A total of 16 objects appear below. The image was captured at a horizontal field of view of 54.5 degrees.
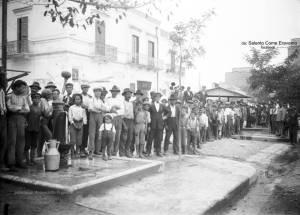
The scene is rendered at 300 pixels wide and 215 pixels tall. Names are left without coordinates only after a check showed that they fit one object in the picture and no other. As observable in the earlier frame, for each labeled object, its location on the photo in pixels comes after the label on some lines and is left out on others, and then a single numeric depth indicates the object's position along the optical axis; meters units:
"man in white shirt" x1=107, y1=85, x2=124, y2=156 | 7.90
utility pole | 7.33
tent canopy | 19.14
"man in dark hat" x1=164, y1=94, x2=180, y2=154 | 9.69
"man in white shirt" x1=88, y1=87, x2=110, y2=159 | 7.49
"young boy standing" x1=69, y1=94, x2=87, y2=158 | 7.12
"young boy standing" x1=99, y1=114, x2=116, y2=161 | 7.47
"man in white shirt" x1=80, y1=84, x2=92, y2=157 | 7.68
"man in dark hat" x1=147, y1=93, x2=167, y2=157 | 9.13
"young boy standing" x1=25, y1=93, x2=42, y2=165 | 6.21
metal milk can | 5.71
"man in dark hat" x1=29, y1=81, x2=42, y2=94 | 6.76
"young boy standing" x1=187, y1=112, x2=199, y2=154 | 10.58
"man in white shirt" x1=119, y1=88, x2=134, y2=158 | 8.20
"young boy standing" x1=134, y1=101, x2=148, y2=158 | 8.49
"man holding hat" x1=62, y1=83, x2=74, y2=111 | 7.64
